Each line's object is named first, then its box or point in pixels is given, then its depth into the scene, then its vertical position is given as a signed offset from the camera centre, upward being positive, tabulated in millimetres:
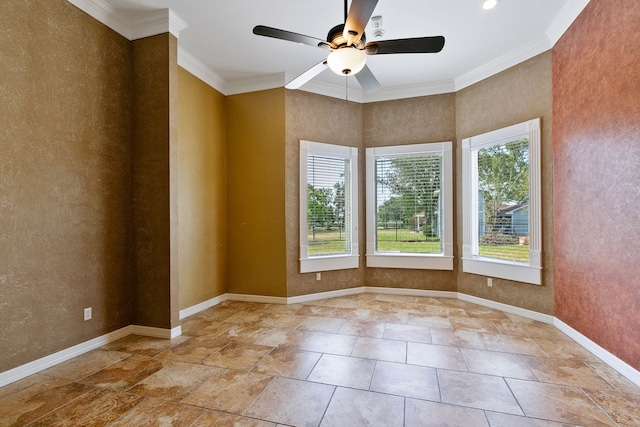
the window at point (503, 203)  3883 +119
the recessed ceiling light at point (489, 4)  3062 +2070
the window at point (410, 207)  4930 +98
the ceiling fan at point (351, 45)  2324 +1286
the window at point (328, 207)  4812 +99
